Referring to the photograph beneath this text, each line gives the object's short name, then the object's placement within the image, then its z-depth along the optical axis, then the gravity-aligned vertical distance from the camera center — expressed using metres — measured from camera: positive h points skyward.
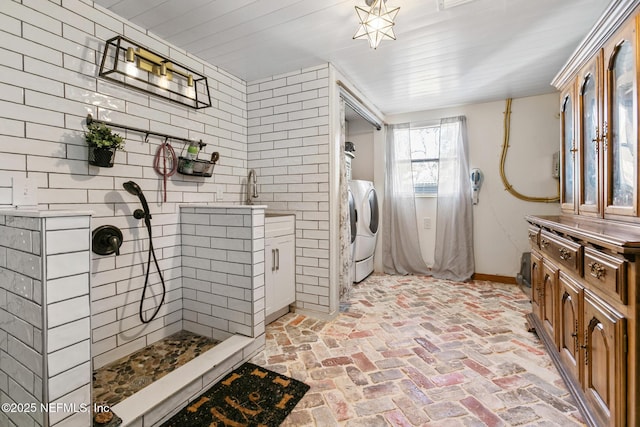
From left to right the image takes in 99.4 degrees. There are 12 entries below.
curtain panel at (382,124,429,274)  4.07 -0.02
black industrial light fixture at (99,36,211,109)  1.82 +1.06
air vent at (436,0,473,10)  1.75 +1.35
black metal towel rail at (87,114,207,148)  1.72 +0.60
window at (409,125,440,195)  4.00 +0.79
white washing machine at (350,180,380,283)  3.60 -0.21
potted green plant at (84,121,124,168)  1.64 +0.43
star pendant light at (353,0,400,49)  1.62 +1.18
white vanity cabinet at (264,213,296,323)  2.38 -0.48
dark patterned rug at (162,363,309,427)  1.39 -1.06
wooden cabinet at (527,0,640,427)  1.08 -0.15
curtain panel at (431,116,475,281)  3.76 +0.04
